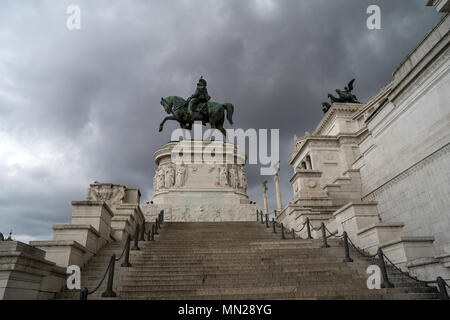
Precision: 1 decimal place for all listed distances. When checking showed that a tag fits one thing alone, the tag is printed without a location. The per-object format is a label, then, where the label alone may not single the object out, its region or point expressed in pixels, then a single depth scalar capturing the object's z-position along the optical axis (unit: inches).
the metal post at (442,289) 265.7
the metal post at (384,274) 306.3
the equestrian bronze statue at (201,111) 1052.5
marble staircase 293.6
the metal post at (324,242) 452.1
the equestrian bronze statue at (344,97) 2393.0
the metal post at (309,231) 527.5
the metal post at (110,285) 281.6
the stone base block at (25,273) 224.6
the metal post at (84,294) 244.7
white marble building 409.1
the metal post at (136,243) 429.2
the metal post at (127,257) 362.4
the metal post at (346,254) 387.2
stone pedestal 891.4
